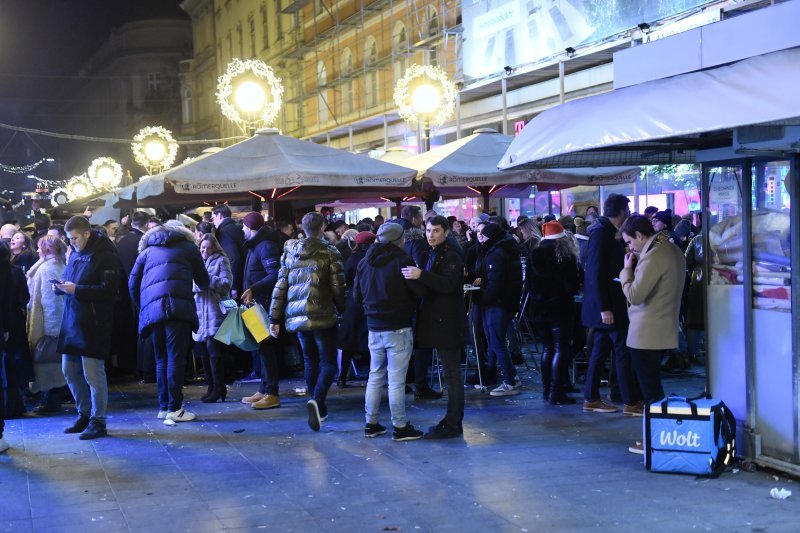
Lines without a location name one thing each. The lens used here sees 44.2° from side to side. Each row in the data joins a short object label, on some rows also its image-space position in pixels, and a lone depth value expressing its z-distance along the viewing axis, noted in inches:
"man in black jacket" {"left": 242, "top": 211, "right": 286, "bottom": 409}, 409.4
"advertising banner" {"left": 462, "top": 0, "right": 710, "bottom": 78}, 796.6
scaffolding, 1160.2
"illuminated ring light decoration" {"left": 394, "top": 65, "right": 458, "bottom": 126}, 711.7
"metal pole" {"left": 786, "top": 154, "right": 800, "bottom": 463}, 263.6
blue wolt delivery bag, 274.4
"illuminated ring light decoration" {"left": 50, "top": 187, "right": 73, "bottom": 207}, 1691.7
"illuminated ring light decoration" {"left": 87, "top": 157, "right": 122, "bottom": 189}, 1471.5
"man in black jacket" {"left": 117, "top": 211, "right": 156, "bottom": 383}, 472.1
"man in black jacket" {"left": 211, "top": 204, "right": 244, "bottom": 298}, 453.4
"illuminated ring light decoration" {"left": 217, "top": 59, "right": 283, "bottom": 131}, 661.9
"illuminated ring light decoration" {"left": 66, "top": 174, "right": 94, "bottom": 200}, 1798.7
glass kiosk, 271.1
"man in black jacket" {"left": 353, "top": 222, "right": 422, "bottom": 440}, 330.3
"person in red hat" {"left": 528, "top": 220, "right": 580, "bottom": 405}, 395.9
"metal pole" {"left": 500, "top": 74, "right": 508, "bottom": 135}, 981.8
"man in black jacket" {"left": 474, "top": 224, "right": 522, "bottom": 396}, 420.2
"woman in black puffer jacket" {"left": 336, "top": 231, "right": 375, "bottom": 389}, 409.3
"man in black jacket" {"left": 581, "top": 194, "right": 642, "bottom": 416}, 361.4
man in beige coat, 304.8
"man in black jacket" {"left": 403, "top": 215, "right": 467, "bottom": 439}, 330.3
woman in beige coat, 402.9
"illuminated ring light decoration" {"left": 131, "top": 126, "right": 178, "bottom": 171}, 1056.8
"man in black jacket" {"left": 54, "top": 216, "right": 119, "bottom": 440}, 346.9
